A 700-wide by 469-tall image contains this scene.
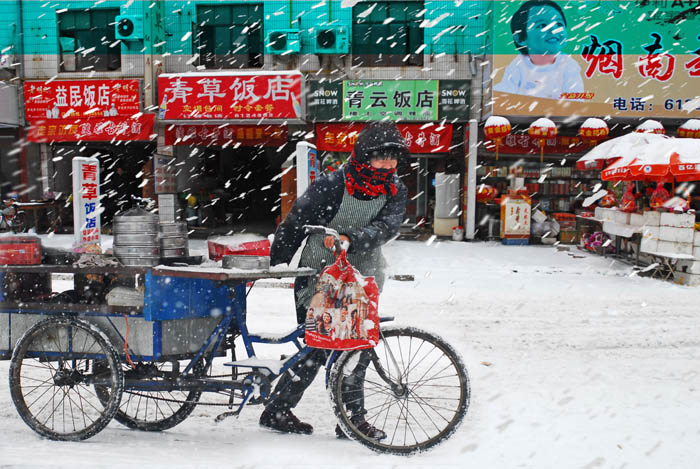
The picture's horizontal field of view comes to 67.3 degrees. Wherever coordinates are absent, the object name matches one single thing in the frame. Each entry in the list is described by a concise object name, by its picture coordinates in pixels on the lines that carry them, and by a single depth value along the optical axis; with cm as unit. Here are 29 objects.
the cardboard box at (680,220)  991
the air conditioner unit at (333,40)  1523
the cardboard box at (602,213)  1297
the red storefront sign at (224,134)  1566
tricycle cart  324
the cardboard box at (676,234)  982
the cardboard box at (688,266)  941
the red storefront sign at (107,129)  1554
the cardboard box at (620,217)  1201
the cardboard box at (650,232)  1038
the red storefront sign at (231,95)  1440
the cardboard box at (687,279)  945
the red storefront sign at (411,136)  1520
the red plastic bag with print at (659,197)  1084
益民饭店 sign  1553
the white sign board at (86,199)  998
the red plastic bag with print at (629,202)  1225
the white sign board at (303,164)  970
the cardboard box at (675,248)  983
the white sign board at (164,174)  1577
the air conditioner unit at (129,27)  1552
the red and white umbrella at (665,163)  973
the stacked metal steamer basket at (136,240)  342
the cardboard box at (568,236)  1556
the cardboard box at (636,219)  1136
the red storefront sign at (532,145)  1563
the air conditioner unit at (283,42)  1549
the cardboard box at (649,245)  1036
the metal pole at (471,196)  1564
